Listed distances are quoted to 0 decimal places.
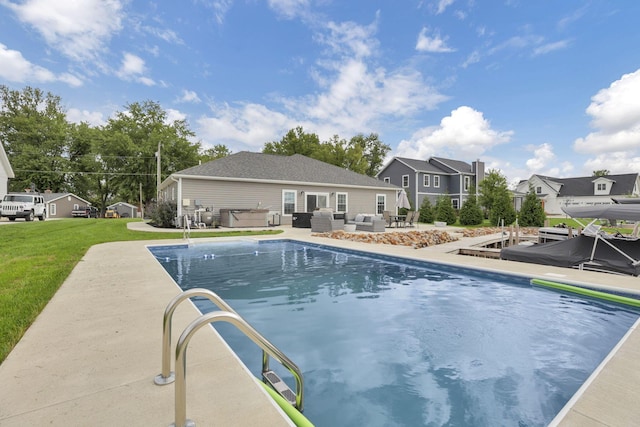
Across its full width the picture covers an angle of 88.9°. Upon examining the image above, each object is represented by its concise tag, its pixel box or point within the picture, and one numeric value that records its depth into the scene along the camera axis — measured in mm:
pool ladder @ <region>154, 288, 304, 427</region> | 1663
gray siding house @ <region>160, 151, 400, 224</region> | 16188
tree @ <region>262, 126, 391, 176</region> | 36938
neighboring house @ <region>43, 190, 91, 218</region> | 33969
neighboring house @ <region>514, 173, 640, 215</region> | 35719
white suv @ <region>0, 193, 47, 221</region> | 20500
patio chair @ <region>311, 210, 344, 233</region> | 13859
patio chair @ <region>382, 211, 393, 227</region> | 17141
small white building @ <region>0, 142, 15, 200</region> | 11777
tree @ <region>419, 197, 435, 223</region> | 22955
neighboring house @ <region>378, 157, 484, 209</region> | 32094
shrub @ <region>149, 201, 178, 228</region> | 15664
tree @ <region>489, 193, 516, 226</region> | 19234
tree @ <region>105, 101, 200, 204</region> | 33875
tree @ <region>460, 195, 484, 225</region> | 20484
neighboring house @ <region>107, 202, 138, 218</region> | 38584
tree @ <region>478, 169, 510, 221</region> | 21047
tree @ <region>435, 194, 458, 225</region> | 21719
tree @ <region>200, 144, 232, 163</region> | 44800
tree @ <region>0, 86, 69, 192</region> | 35406
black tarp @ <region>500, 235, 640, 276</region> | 6148
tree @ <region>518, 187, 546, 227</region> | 17750
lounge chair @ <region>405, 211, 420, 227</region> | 17500
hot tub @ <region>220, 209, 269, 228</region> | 15883
